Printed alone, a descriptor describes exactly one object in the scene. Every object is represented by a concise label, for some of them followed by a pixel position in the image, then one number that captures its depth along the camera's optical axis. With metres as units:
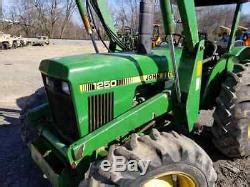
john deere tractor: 1.77
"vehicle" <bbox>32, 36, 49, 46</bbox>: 16.83
